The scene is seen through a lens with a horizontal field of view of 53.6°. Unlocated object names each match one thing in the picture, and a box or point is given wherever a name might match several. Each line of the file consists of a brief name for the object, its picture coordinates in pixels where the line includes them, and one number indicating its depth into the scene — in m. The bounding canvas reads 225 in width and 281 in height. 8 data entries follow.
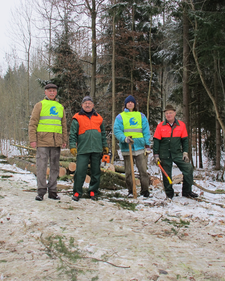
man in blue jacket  5.12
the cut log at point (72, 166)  7.18
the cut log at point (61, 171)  7.19
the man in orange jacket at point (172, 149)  4.95
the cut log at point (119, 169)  7.96
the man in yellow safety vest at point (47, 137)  4.40
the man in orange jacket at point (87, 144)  4.75
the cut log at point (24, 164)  8.65
